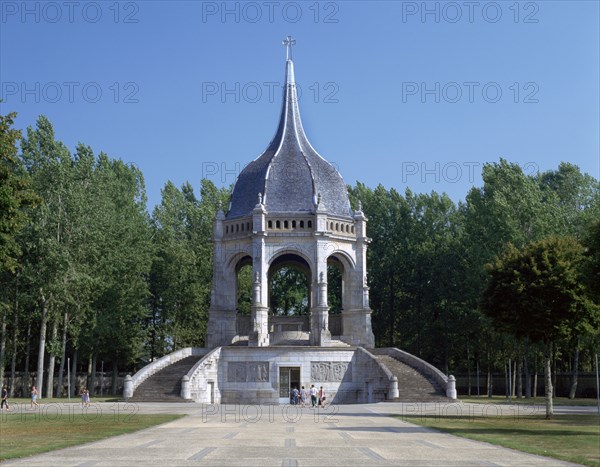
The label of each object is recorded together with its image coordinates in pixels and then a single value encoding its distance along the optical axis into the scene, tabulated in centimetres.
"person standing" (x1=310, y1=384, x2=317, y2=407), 4878
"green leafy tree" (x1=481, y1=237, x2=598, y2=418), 3578
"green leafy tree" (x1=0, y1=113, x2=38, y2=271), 3516
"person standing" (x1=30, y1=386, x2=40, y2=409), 4584
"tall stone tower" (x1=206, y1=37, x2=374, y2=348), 5816
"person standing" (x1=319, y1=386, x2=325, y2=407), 4919
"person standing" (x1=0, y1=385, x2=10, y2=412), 4306
